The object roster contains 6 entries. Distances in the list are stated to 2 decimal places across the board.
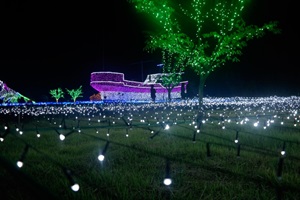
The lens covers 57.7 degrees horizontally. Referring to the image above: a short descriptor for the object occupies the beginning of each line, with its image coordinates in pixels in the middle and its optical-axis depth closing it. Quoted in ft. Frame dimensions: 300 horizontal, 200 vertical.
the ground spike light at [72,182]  7.69
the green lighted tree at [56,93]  241.35
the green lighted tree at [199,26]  43.24
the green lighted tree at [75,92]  248.11
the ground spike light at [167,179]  9.45
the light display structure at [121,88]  181.88
